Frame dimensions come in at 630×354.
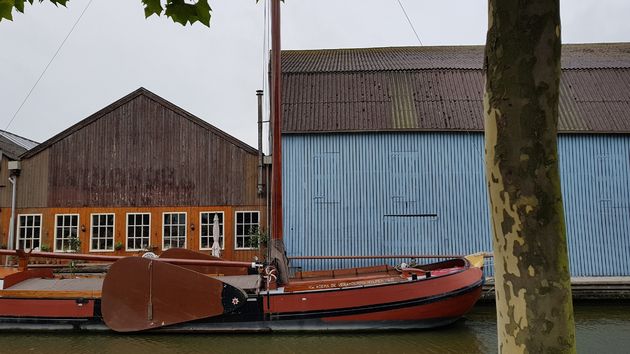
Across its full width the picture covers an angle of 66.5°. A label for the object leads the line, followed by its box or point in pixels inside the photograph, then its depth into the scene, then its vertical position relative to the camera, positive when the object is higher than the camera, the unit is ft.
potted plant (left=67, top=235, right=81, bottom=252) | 50.31 -1.61
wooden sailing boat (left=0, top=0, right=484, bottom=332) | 32.86 -5.33
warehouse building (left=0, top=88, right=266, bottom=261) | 51.34 +4.44
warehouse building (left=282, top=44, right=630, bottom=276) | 48.08 +4.17
